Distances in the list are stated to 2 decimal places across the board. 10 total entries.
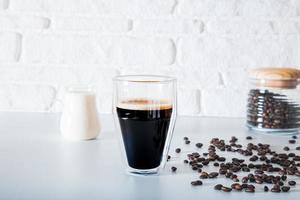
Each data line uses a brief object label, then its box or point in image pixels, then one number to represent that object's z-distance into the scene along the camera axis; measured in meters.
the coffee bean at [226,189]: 0.72
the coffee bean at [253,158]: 0.84
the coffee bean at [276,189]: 0.72
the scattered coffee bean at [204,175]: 0.76
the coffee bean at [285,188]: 0.72
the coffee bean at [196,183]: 0.73
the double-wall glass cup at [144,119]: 0.76
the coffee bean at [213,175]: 0.76
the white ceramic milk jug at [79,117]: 0.94
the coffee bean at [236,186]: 0.72
